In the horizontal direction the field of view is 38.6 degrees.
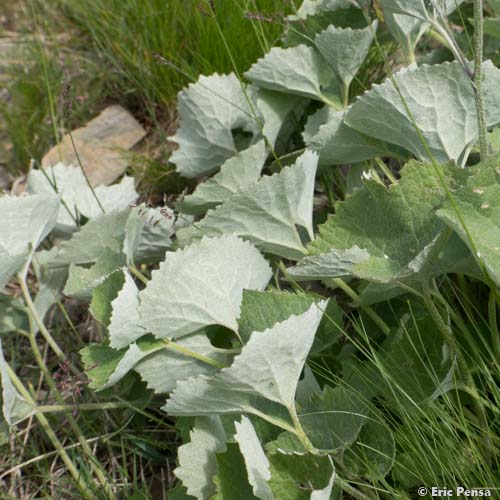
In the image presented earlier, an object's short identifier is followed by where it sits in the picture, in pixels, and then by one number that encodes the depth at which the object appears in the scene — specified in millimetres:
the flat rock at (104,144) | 1746
